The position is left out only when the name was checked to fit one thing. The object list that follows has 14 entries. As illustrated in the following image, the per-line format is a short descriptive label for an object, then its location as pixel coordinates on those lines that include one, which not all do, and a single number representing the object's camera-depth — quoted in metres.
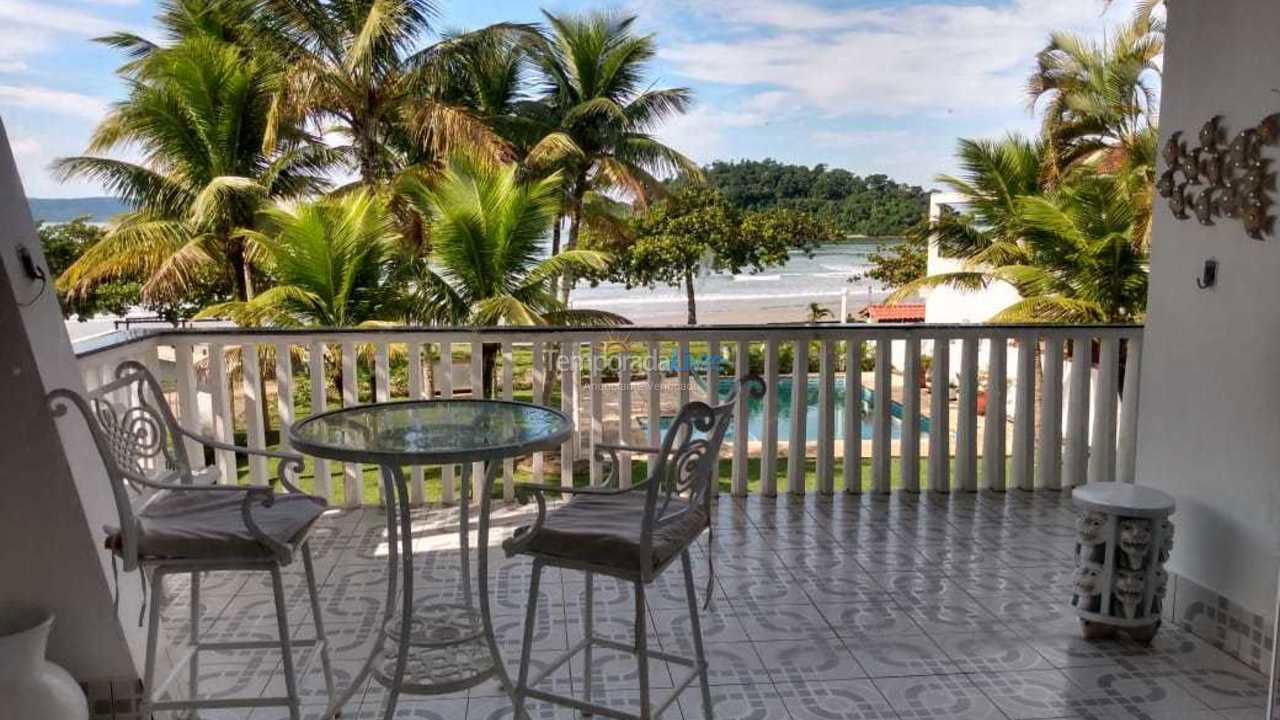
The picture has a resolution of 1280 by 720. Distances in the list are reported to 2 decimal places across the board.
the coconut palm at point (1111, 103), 13.27
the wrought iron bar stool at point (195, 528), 2.02
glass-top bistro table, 2.21
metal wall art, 2.53
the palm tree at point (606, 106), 15.27
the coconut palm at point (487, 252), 7.38
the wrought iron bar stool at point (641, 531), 2.00
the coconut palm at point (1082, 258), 10.69
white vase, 1.90
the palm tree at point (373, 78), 12.79
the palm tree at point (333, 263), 7.24
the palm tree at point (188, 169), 12.37
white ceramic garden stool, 2.75
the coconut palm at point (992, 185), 12.75
